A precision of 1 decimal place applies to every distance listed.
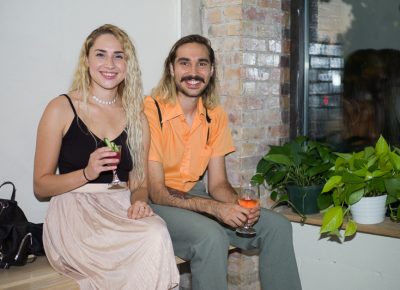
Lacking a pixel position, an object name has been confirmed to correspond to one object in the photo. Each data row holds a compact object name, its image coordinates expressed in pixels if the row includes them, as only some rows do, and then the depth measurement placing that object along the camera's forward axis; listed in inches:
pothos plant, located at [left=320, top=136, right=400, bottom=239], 96.1
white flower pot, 100.3
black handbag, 77.9
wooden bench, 74.2
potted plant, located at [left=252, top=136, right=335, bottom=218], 109.2
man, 83.6
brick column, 112.7
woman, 76.5
